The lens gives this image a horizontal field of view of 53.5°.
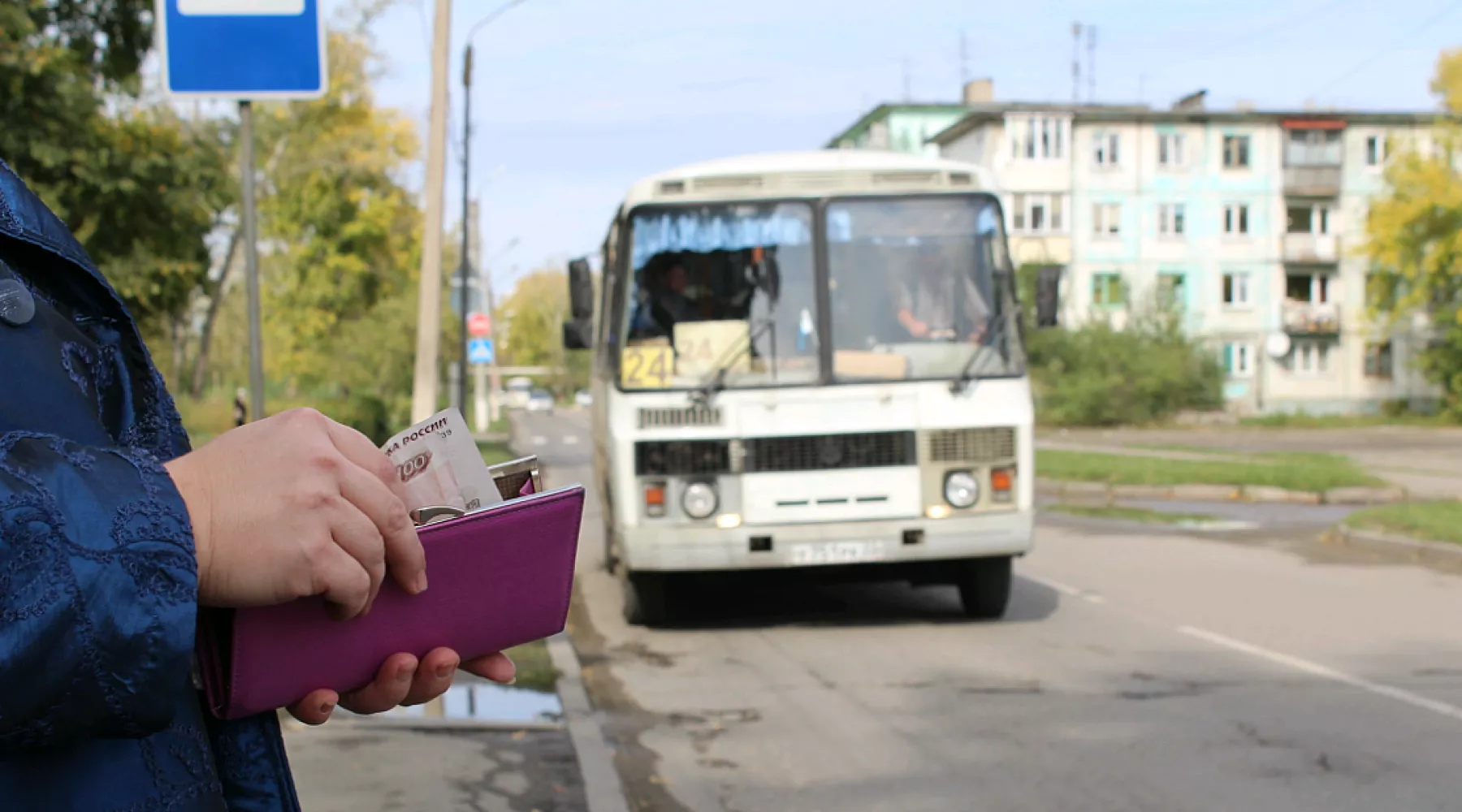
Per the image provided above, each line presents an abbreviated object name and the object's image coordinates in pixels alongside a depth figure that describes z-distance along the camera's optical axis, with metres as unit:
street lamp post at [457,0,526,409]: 31.78
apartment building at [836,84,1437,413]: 59.53
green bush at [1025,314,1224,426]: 47.34
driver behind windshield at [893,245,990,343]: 9.47
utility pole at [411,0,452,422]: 19.31
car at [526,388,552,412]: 100.69
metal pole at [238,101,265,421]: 5.58
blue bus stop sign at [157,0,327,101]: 5.23
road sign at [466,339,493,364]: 32.66
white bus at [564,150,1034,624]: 9.10
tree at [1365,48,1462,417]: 49.03
